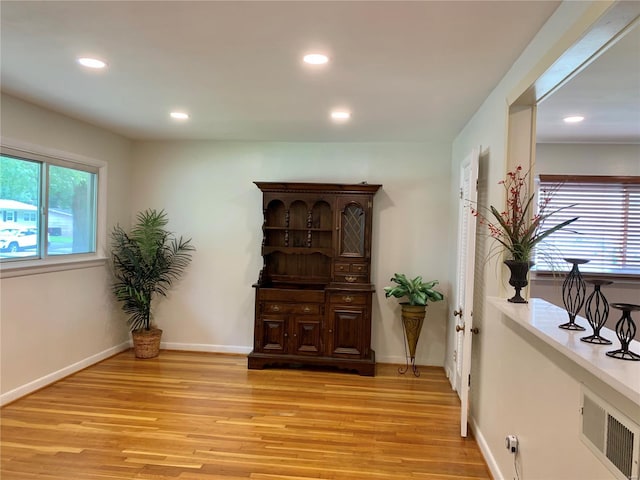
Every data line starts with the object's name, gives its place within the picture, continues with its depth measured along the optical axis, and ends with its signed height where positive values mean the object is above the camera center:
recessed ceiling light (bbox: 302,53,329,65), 2.40 +1.07
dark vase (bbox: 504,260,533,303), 2.13 -0.14
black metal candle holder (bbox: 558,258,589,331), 1.71 -0.24
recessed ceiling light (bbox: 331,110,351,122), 3.58 +1.11
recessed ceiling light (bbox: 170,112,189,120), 3.79 +1.11
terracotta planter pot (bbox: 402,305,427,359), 4.38 -0.83
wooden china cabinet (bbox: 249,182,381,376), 4.41 -0.46
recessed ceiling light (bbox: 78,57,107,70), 2.57 +1.08
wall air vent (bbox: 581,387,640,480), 1.21 -0.60
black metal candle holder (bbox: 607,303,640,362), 1.30 -0.29
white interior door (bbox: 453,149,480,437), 2.93 -0.38
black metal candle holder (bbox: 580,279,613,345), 1.49 -0.28
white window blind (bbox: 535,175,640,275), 4.52 +0.28
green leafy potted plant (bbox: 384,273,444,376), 4.30 -0.60
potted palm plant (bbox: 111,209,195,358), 4.65 -0.40
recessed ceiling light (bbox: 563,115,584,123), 3.56 +1.13
